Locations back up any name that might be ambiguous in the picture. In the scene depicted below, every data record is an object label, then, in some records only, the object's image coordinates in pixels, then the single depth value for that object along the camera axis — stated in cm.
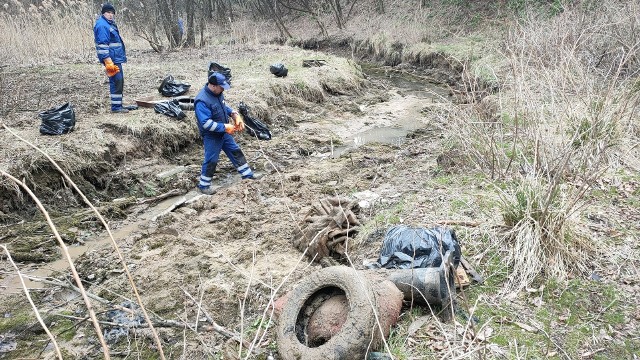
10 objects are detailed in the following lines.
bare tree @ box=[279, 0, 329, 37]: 2092
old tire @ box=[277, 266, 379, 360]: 273
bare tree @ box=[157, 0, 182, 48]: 1683
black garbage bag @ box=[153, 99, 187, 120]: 805
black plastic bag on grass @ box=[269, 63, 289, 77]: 1088
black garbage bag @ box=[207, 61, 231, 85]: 1010
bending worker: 629
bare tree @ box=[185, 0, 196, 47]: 1741
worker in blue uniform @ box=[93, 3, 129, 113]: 777
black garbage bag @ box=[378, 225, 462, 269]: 342
